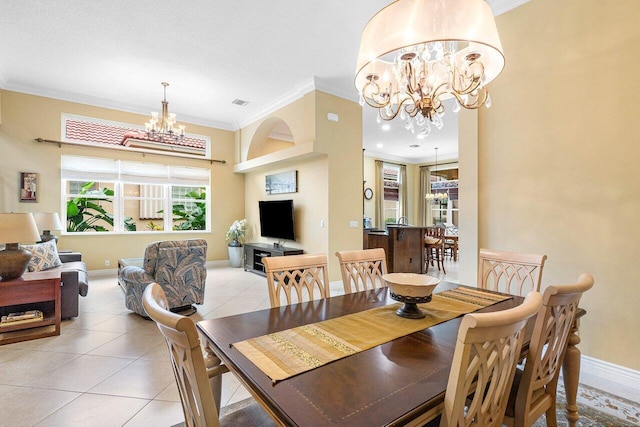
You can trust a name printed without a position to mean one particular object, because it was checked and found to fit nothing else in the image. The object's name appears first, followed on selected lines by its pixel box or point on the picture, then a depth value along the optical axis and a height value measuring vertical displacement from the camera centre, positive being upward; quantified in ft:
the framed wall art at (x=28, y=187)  16.72 +1.54
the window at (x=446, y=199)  33.94 +1.85
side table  9.56 -2.75
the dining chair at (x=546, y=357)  3.75 -1.99
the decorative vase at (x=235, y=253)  23.06 -2.97
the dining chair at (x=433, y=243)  21.34 -2.04
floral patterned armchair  11.32 -2.30
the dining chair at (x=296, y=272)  6.20 -1.27
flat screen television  19.10 -0.32
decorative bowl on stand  4.91 -1.34
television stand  18.38 -2.48
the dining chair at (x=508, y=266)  6.89 -1.25
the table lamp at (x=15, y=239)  9.05 -0.76
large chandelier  5.25 +3.34
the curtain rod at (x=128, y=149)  17.43 +4.26
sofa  11.24 -2.89
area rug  5.99 -4.14
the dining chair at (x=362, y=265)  7.35 -1.31
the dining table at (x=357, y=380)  2.64 -1.74
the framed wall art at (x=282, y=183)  19.01 +2.12
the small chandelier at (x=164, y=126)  16.10 +4.78
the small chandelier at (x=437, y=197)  30.78 +1.77
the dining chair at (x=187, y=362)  2.46 -1.29
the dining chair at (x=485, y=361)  2.57 -1.40
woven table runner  3.52 -1.73
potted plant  22.99 -2.29
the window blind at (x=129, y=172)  18.53 +2.90
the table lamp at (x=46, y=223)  15.02 -0.44
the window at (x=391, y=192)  34.35 +2.55
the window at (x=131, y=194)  18.99 +1.34
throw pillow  12.23 -1.79
